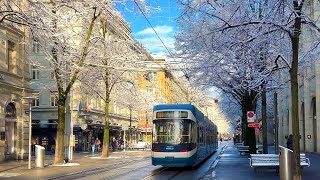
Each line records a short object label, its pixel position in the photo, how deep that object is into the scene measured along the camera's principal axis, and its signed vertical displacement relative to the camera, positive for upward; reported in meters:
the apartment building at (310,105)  39.25 +1.72
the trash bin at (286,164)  14.60 -1.21
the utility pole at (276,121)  28.64 +0.09
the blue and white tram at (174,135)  25.28 -0.63
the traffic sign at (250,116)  30.30 +0.44
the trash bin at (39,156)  27.20 -1.77
